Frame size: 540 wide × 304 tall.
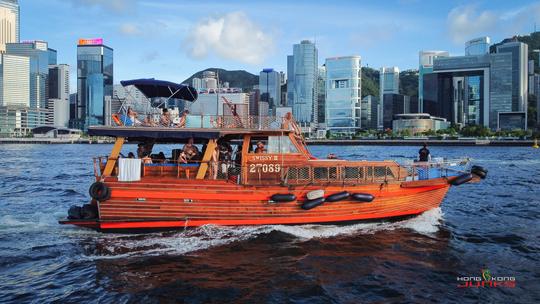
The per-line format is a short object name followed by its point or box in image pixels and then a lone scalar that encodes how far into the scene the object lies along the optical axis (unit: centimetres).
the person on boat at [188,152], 1460
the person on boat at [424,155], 1772
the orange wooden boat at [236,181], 1355
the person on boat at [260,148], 1486
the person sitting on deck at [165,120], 1475
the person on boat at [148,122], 1459
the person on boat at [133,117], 1459
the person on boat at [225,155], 1438
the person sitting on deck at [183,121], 1462
